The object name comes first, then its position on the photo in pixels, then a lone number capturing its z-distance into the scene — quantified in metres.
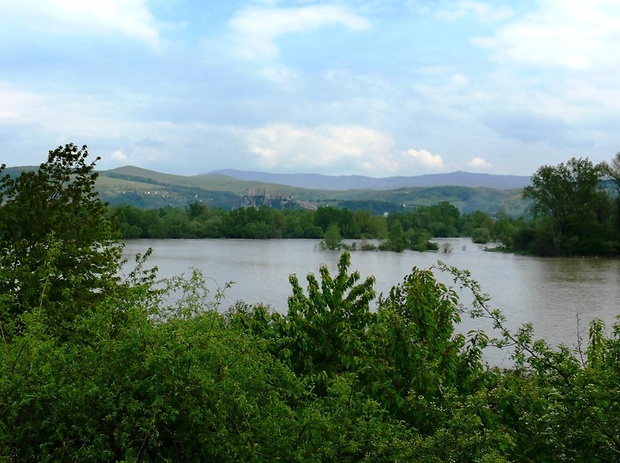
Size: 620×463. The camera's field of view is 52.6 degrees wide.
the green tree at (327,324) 8.21
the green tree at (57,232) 10.26
